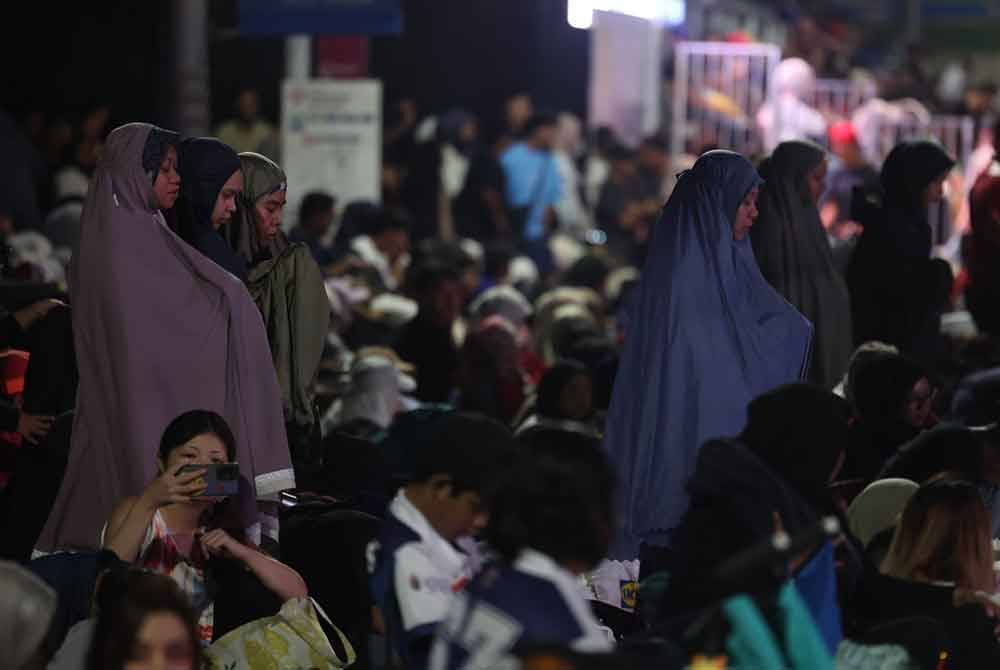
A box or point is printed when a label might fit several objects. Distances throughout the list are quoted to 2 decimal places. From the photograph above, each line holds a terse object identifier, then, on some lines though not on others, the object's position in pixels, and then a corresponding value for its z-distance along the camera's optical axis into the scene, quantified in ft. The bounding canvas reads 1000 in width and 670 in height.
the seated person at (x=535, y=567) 28.86
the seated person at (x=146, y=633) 31.15
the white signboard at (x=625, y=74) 141.37
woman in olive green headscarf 49.33
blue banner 92.15
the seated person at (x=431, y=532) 34.61
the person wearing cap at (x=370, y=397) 64.23
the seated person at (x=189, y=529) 39.18
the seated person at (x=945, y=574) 41.47
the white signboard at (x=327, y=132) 98.00
